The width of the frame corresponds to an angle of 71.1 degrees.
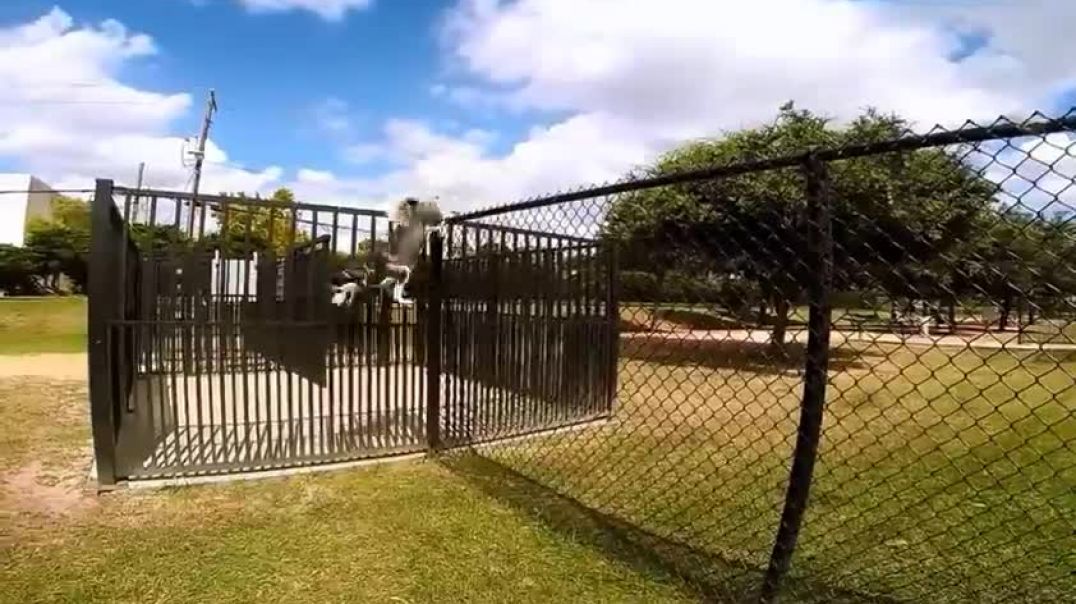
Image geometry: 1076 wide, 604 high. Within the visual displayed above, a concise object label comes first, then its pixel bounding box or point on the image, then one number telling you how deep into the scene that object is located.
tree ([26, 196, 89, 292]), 29.25
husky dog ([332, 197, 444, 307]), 4.90
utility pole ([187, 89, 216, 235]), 25.30
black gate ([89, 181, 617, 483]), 4.56
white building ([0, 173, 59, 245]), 40.97
